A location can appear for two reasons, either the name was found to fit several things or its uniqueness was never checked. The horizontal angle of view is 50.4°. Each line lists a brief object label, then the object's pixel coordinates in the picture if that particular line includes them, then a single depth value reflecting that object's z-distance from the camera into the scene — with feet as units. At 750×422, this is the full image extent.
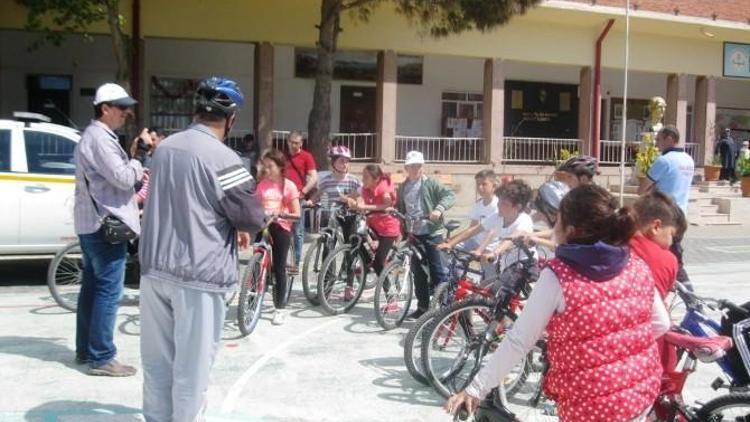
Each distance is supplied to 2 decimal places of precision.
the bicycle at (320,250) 28.50
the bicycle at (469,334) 16.78
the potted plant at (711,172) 74.13
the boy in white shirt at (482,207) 23.32
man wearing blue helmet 12.67
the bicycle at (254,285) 23.36
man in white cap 18.57
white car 30.68
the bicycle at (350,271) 27.48
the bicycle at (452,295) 18.57
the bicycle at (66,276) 25.98
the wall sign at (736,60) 75.41
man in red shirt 34.86
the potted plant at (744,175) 71.92
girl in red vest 9.09
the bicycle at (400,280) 25.12
